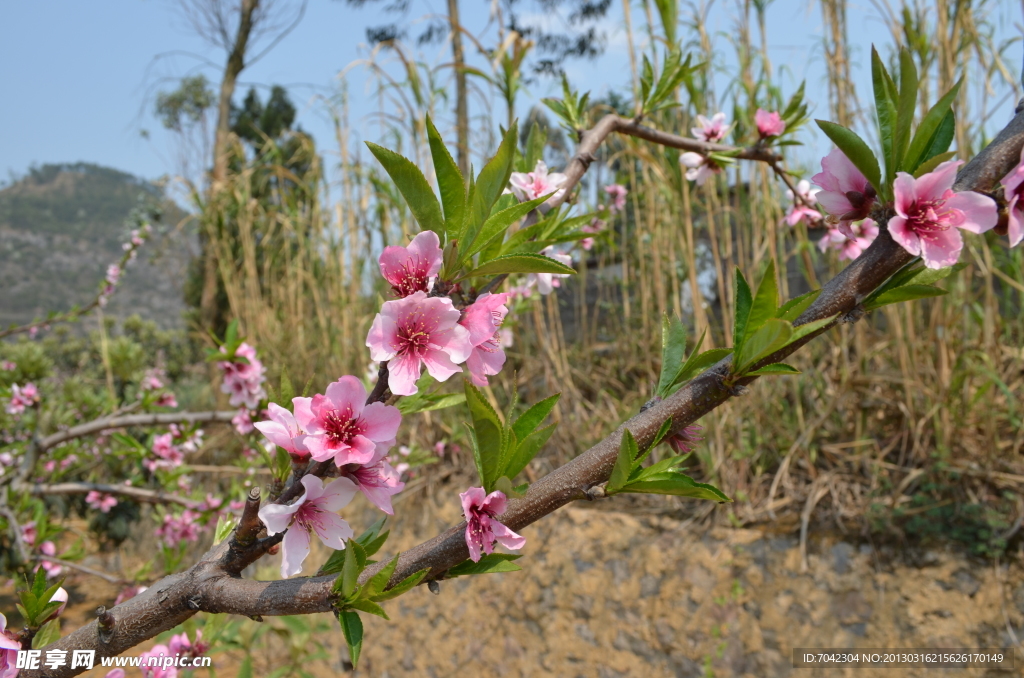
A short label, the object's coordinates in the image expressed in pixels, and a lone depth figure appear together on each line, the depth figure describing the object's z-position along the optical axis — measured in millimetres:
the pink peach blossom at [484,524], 373
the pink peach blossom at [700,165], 910
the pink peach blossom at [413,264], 392
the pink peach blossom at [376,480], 411
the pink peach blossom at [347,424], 395
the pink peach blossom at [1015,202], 397
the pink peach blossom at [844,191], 434
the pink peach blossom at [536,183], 637
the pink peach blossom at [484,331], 404
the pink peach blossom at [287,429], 409
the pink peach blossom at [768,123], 899
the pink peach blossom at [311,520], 406
